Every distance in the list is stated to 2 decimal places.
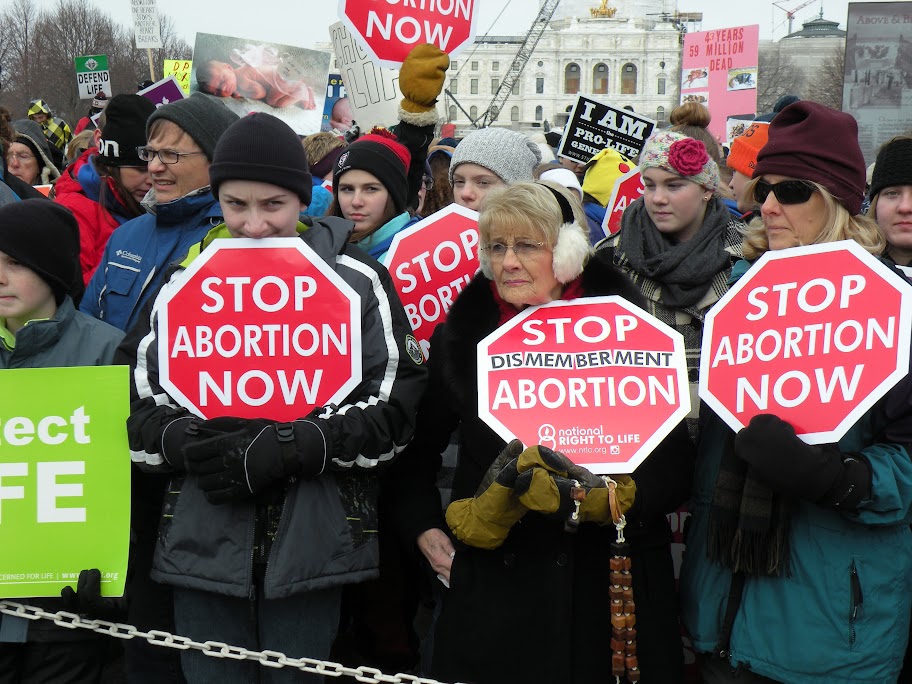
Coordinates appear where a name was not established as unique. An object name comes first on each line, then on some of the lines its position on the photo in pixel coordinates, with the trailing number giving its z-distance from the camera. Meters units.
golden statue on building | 128.00
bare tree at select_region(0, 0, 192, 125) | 35.88
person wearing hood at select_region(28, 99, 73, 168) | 13.22
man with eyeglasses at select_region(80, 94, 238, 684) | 3.64
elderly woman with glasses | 2.79
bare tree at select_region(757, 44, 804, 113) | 77.81
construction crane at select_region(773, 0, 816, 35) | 116.97
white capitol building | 119.44
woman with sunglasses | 2.51
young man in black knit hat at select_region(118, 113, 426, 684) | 2.73
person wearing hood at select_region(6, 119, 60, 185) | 8.59
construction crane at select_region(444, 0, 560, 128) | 112.38
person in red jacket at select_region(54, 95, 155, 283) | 4.38
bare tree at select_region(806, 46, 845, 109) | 48.04
